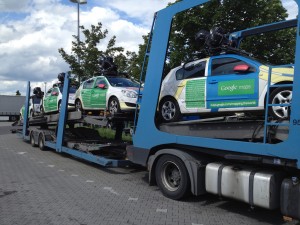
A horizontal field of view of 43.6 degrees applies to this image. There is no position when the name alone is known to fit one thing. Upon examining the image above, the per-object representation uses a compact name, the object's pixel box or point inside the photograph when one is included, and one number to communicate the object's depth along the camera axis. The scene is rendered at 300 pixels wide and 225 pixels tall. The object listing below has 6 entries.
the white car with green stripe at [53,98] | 14.25
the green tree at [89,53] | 21.52
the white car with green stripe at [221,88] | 5.95
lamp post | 21.80
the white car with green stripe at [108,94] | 10.16
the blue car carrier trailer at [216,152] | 5.10
